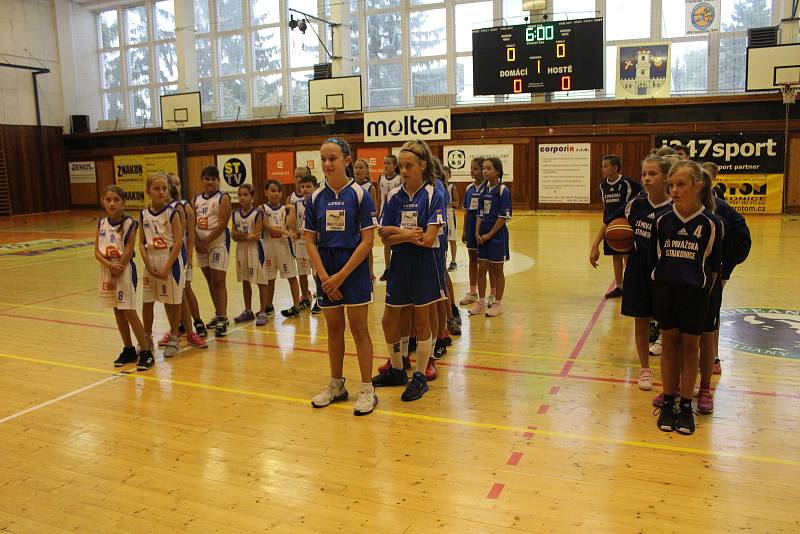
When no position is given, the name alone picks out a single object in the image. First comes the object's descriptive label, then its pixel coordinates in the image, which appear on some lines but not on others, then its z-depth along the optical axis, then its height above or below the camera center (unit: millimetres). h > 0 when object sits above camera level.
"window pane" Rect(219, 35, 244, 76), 23531 +4632
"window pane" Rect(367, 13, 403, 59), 21438 +4711
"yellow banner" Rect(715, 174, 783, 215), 15883 -592
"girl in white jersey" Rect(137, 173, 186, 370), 5707 -576
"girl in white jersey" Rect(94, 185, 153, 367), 5469 -649
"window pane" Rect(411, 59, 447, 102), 20984 +3230
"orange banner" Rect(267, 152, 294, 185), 21266 +465
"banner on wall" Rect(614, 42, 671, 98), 17016 +2662
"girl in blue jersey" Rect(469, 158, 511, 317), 6727 -515
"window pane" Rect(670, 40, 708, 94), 18031 +2871
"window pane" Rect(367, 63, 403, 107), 21547 +3081
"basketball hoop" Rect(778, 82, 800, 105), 15191 +1766
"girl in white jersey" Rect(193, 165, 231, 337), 6484 -520
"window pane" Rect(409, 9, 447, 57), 20922 +4681
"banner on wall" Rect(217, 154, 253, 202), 21934 +356
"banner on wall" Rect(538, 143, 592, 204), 17781 +2
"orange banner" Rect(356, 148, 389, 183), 19844 +609
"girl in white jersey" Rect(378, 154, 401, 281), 7566 +8
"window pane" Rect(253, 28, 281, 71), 22922 +4690
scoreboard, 15602 +2864
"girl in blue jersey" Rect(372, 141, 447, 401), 4383 -409
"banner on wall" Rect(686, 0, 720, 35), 17734 +4202
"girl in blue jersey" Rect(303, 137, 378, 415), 4180 -407
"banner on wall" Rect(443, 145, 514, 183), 18578 +544
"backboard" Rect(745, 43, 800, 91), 14984 +2375
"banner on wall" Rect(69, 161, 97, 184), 25141 +513
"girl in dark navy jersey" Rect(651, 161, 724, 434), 3740 -582
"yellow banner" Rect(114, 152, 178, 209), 23281 +511
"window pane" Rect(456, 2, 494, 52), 20250 +4906
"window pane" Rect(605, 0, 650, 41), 18469 +4363
